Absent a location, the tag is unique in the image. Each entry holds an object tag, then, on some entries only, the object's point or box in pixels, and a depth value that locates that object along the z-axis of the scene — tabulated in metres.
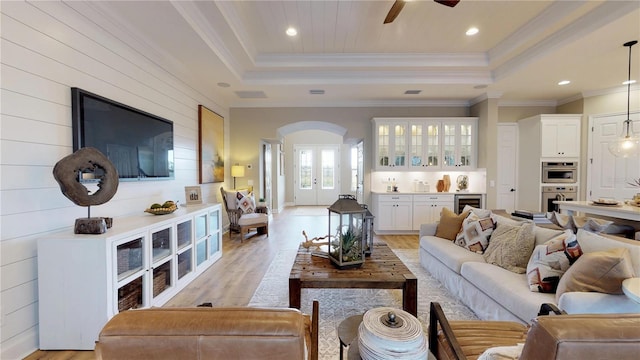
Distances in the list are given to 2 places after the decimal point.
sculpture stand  2.06
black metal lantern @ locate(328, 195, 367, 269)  2.40
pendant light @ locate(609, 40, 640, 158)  3.70
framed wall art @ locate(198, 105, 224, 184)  4.69
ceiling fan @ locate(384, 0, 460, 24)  2.48
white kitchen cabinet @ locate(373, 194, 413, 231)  5.54
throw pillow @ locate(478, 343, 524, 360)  1.09
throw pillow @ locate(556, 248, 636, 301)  1.60
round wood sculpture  1.98
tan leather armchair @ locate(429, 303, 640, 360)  0.80
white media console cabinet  1.97
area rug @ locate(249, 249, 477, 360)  2.38
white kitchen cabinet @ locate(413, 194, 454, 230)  5.52
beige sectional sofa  1.60
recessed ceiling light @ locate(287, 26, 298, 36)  3.51
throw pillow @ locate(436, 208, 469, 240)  3.42
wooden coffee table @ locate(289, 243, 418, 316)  2.19
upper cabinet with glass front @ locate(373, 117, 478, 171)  5.71
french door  10.77
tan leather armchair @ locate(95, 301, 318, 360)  0.81
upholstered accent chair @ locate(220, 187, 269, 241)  5.20
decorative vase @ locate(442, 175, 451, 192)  5.84
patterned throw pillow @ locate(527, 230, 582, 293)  1.94
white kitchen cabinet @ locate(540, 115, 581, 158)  5.34
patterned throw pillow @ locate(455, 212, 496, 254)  2.93
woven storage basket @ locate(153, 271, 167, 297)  2.61
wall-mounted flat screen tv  2.35
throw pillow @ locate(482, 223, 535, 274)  2.43
